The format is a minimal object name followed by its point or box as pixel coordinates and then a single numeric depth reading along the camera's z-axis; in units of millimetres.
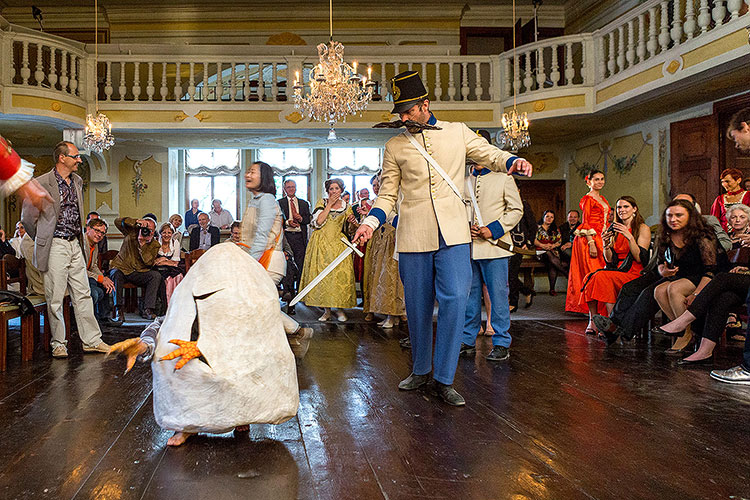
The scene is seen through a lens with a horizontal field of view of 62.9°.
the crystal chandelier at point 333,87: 6691
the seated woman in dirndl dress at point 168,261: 6848
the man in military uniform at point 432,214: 2760
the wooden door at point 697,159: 7266
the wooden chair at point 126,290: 6830
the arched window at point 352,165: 12461
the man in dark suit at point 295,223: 7145
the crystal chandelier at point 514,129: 8391
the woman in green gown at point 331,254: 5750
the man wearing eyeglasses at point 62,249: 3904
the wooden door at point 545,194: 10969
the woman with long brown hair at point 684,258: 3990
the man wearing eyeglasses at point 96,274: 5281
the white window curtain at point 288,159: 12352
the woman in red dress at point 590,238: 5129
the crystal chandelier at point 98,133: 8195
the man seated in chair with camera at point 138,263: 6387
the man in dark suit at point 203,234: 9180
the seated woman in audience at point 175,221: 8528
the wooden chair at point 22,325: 3619
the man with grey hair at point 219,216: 10844
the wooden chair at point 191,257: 6208
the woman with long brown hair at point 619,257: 4672
